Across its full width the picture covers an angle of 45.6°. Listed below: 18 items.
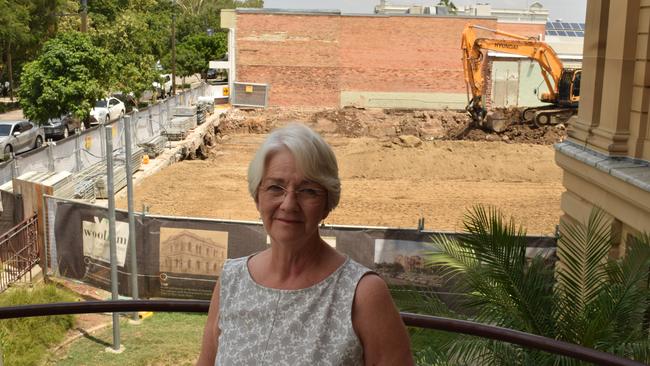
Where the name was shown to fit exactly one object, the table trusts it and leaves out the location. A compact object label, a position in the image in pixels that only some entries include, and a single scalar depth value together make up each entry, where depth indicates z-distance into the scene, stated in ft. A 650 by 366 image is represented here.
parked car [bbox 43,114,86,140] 115.03
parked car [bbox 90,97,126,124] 133.59
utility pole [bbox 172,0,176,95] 188.07
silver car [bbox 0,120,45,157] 99.45
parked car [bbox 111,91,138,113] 156.66
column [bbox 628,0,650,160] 35.45
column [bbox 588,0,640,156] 36.11
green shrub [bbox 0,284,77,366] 41.07
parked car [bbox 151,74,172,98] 176.22
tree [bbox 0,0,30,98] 144.46
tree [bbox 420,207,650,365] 21.68
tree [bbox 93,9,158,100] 141.08
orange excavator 131.44
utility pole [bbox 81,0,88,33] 97.15
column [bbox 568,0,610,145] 39.70
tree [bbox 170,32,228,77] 232.94
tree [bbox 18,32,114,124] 106.83
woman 8.06
